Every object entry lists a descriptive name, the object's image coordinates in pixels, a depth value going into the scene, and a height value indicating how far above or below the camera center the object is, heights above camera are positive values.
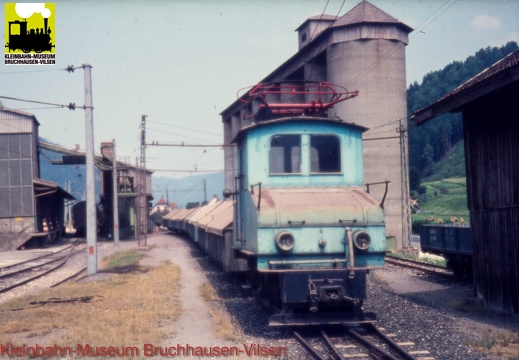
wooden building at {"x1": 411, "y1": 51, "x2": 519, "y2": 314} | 10.52 +0.40
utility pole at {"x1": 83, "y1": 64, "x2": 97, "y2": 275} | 18.28 +0.80
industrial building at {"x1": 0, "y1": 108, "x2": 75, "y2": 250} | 36.03 +1.70
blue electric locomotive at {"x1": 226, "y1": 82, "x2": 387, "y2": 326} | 8.58 -0.35
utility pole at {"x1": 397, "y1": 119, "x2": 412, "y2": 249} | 26.84 -0.10
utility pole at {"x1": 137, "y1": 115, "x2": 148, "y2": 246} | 37.03 +4.15
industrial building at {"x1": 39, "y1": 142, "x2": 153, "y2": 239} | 46.00 +0.44
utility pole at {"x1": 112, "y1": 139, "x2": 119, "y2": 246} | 36.19 -0.79
